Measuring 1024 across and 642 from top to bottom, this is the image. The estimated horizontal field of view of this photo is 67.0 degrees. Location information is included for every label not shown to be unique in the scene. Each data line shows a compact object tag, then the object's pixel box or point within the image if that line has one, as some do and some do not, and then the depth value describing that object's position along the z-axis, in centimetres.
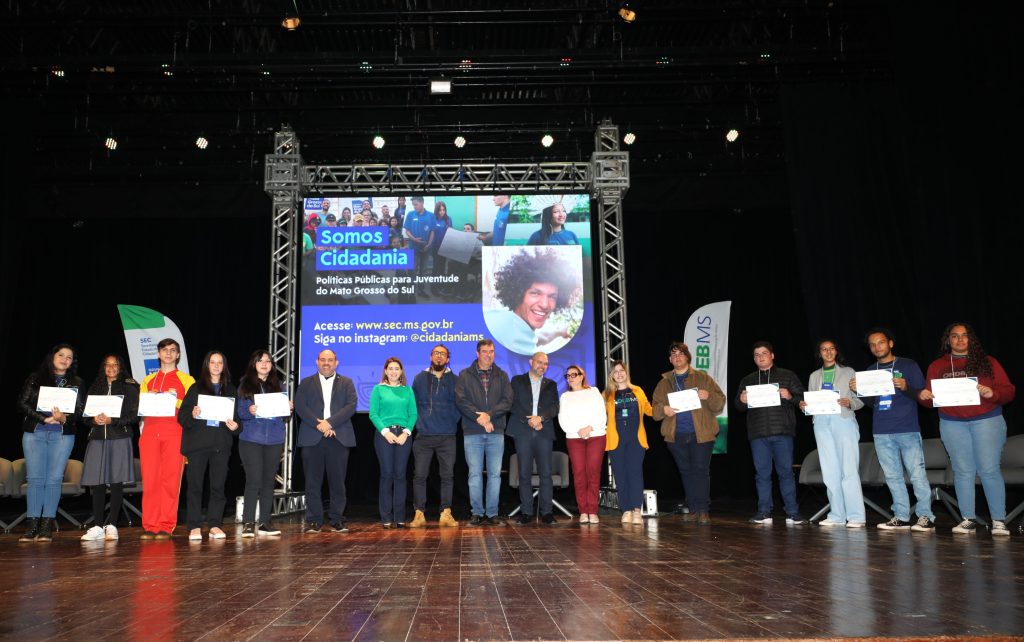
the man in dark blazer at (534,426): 608
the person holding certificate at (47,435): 518
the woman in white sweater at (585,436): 593
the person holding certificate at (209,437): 510
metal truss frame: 772
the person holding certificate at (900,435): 512
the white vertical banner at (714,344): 884
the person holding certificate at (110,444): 521
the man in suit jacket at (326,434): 568
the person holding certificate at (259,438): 523
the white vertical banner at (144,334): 893
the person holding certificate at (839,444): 547
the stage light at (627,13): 682
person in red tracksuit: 518
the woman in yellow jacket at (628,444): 603
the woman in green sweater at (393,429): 588
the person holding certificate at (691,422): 607
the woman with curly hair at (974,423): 477
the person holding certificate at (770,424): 581
